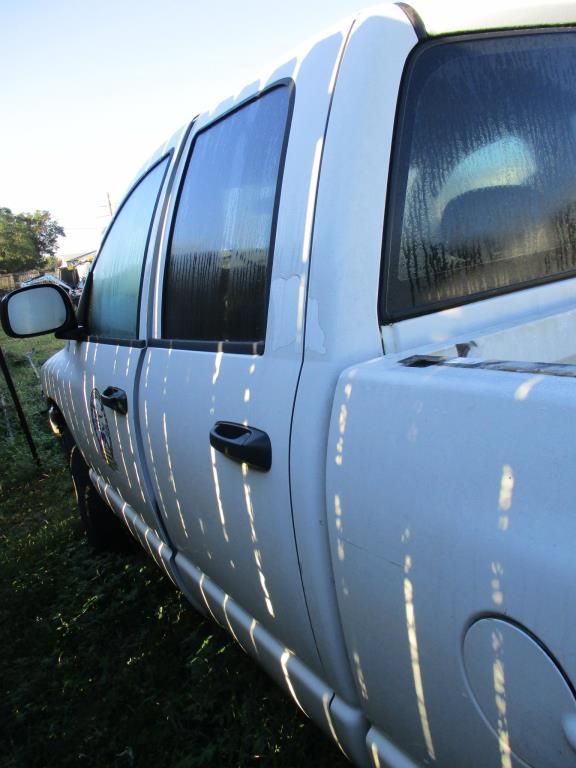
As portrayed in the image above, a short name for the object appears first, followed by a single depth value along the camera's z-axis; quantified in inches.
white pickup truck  34.5
